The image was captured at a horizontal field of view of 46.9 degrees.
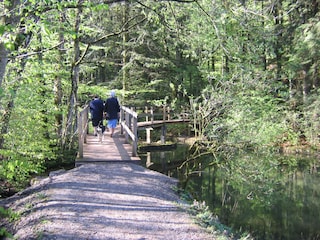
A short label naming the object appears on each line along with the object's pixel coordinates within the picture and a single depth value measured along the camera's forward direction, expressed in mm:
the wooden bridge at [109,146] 10243
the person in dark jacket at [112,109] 11758
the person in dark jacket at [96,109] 11781
